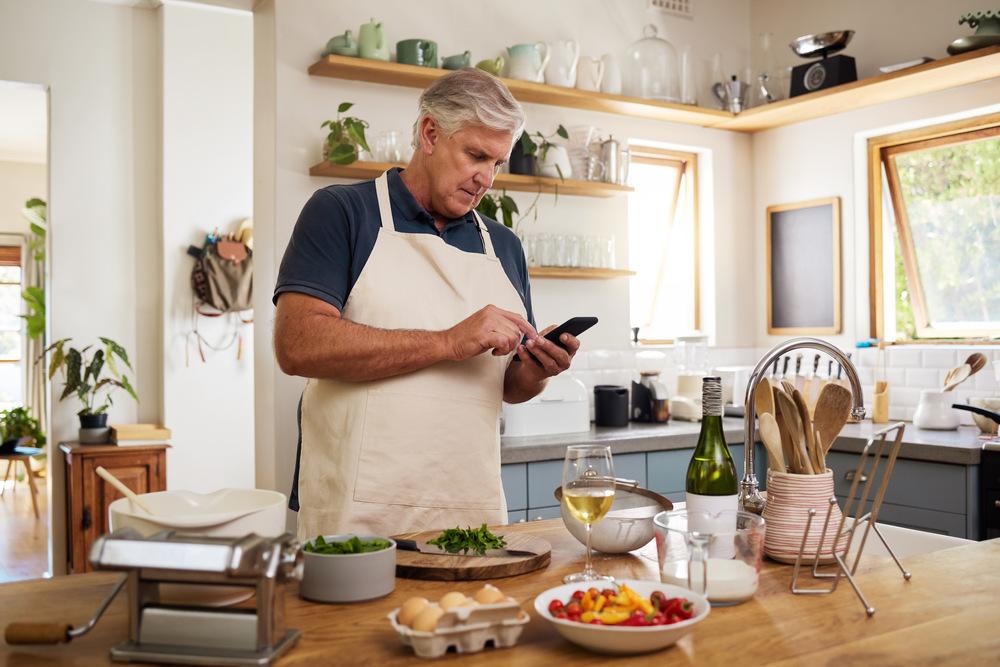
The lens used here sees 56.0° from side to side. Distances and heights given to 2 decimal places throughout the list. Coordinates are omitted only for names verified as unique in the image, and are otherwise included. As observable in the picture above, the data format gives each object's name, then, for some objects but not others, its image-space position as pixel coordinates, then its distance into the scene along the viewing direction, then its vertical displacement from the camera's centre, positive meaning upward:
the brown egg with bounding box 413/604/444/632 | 1.14 -0.33
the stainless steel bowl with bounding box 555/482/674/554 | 1.65 -0.33
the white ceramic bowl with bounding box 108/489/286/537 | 1.25 -0.23
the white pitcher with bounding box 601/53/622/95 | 4.43 +1.24
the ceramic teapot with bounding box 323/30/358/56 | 3.70 +1.19
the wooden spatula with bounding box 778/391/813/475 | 1.57 -0.15
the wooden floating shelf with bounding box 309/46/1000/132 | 3.74 +1.11
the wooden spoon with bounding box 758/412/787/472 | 1.57 -0.16
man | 1.99 +0.01
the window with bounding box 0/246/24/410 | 10.12 +0.14
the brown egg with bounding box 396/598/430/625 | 1.17 -0.33
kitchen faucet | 1.67 -0.11
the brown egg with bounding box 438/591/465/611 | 1.18 -0.32
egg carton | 1.15 -0.35
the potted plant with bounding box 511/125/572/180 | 4.13 +0.83
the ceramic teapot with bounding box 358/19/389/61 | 3.75 +1.22
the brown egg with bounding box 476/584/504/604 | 1.20 -0.32
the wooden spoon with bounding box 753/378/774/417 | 1.62 -0.10
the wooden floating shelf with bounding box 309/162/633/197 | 3.66 +0.71
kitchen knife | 1.58 -0.35
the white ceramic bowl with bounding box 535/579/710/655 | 1.13 -0.36
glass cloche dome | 4.58 +1.34
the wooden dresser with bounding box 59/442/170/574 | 4.75 -0.69
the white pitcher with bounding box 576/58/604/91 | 4.39 +1.26
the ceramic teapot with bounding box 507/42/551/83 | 4.12 +1.24
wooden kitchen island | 1.17 -0.39
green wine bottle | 1.61 -0.21
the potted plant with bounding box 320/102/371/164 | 3.59 +0.80
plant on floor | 8.15 -0.66
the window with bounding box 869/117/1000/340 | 4.23 +0.50
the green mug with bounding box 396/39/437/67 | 3.83 +1.20
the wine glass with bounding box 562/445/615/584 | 1.44 -0.22
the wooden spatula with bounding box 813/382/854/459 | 1.53 -0.11
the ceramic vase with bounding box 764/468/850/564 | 1.60 -0.30
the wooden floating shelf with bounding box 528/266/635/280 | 4.13 +0.32
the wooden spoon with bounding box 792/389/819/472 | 1.60 -0.16
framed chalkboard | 4.73 +0.38
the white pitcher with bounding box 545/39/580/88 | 4.28 +1.26
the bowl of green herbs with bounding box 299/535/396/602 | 1.36 -0.33
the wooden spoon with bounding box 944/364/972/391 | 3.97 -0.16
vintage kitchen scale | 4.31 +1.29
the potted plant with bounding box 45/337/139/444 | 4.93 -0.15
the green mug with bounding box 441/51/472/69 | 3.93 +1.19
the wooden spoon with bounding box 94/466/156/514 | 1.27 -0.20
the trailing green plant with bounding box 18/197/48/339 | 6.93 +0.52
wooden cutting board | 1.49 -0.35
